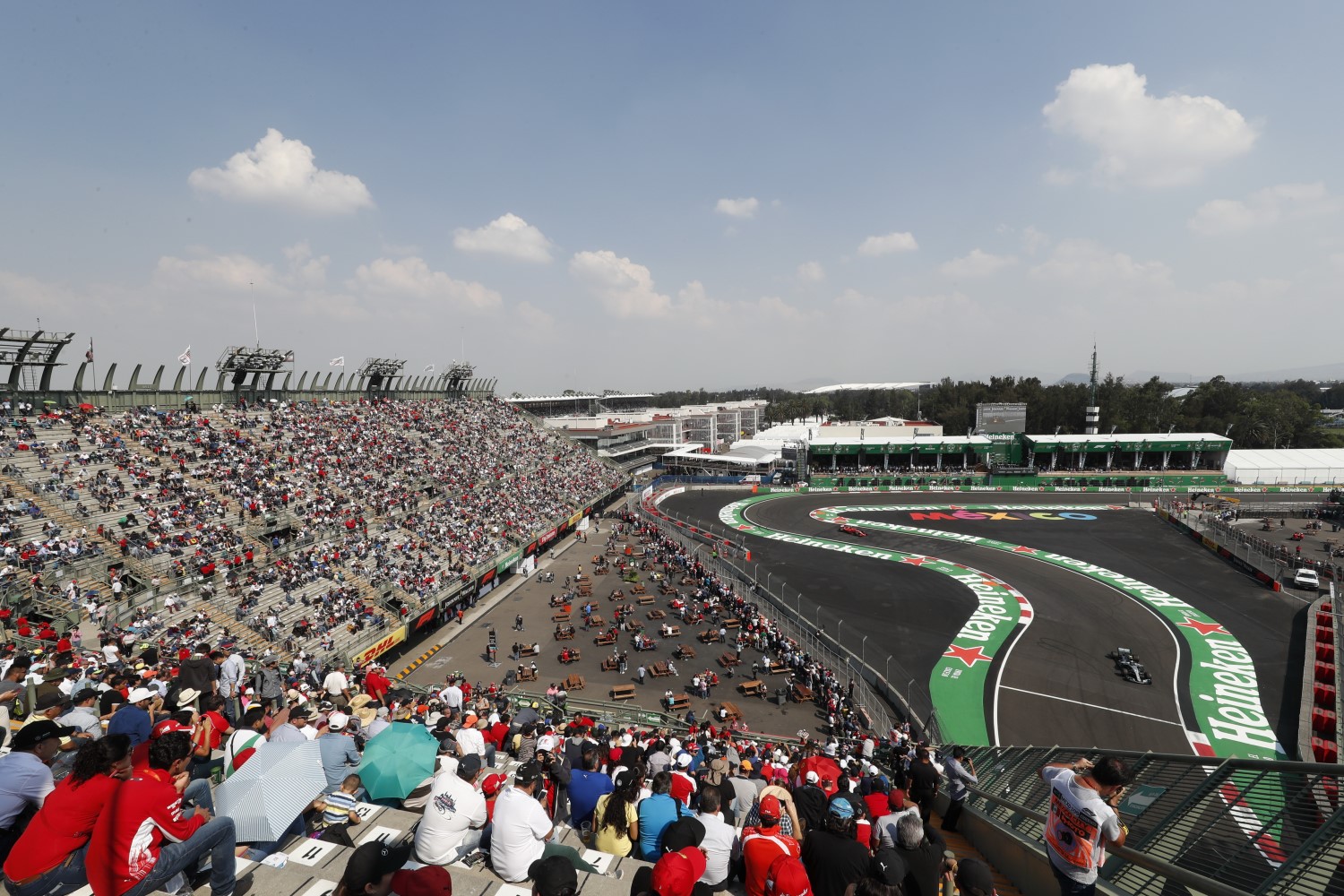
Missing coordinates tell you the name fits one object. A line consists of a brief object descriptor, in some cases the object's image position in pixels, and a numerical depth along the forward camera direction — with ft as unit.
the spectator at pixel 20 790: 15.20
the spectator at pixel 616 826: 19.43
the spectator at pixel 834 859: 15.72
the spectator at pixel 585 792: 23.24
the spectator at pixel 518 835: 16.90
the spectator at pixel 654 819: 19.40
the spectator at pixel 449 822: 17.01
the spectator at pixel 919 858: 16.51
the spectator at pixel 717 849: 17.66
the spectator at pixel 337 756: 22.67
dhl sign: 69.67
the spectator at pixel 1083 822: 15.15
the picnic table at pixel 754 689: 70.03
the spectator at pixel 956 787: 27.68
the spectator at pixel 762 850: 15.88
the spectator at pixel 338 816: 19.11
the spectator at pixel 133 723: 21.38
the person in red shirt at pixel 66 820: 13.44
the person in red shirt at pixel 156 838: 13.20
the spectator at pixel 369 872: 11.94
